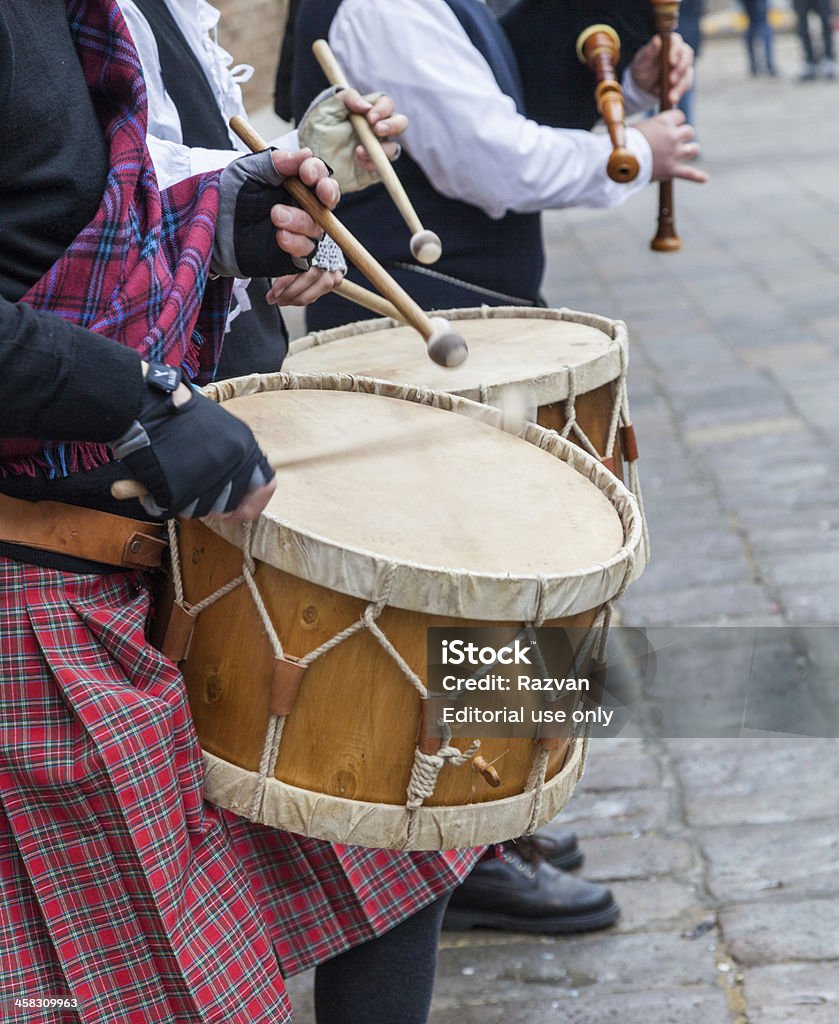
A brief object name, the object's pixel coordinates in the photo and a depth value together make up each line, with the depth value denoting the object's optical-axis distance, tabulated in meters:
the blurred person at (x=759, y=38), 23.94
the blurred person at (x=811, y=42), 23.01
